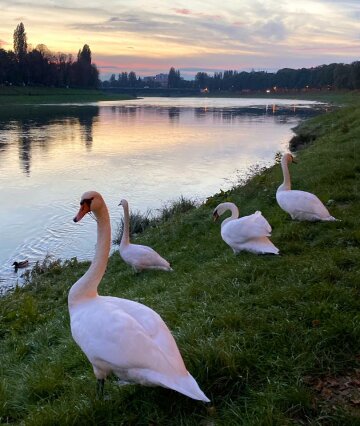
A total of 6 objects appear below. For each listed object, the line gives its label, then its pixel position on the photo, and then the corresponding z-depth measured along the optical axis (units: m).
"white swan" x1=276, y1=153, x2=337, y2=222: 8.30
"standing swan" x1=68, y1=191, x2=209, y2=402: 3.42
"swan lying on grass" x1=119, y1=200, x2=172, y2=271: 8.97
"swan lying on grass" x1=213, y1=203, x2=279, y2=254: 7.30
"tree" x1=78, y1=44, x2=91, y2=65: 158.00
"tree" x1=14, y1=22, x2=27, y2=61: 128.59
